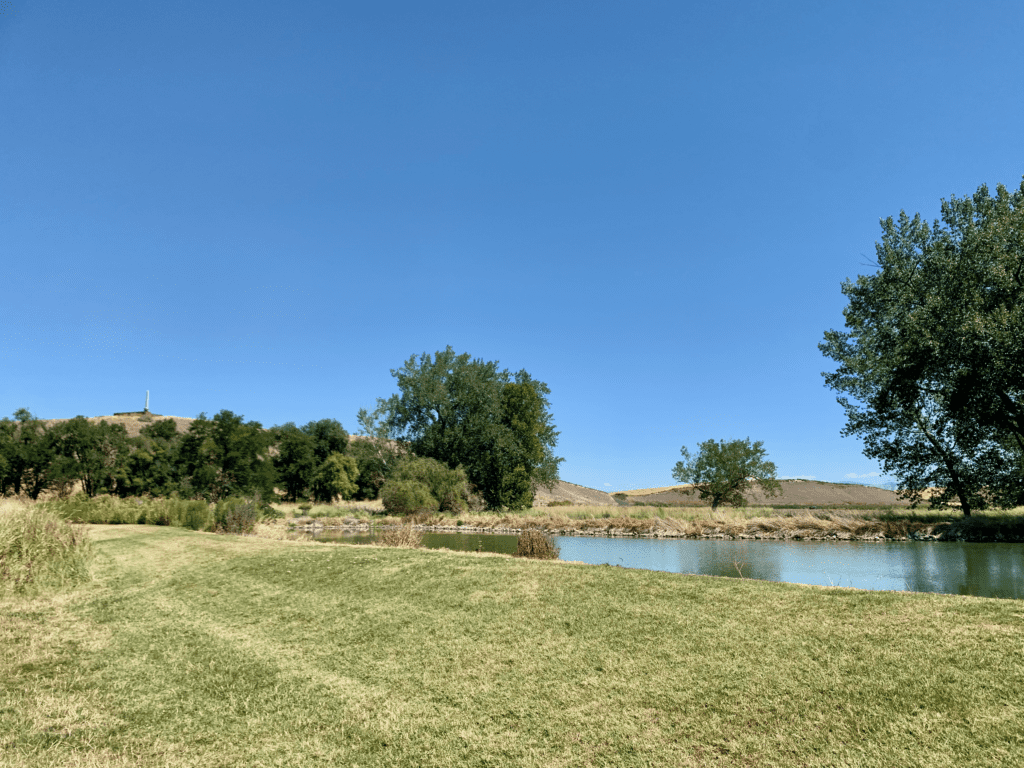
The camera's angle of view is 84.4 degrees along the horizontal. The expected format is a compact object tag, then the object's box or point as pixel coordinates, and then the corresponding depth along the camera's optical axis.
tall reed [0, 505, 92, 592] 8.51
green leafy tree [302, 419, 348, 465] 54.78
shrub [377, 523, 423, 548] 13.79
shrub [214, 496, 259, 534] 18.94
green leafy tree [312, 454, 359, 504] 50.80
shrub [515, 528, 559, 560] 11.05
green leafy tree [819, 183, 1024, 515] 19.31
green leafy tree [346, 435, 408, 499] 55.44
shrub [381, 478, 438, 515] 38.09
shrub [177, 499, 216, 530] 19.16
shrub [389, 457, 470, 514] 40.88
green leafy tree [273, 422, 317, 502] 50.44
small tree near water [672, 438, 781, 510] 43.22
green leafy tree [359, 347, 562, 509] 47.88
